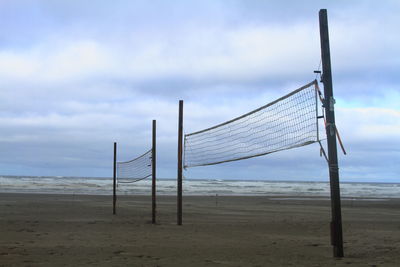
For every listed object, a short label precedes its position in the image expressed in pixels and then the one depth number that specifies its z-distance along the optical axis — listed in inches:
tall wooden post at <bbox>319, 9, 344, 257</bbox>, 269.4
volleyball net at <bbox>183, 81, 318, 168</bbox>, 284.6
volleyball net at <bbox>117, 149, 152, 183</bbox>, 568.7
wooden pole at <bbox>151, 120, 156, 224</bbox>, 493.7
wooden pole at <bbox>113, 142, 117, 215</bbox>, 597.6
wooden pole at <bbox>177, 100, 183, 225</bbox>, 459.2
